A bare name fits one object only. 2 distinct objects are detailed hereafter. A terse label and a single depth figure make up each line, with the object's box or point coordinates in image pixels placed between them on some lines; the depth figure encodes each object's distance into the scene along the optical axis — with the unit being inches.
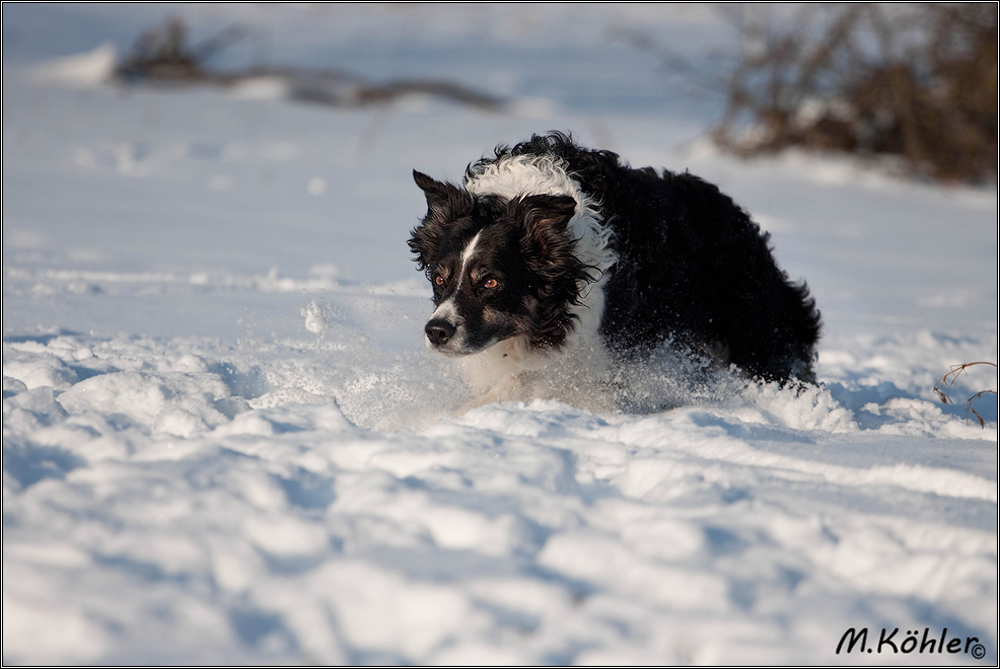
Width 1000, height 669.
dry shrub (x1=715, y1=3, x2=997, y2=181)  1243.2
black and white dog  335.0
